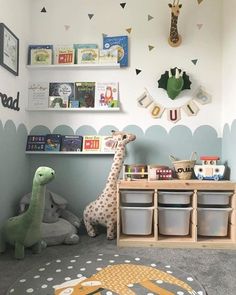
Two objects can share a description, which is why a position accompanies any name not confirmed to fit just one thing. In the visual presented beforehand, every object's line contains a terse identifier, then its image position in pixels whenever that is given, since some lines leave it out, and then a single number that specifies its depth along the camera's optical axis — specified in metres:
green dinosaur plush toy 1.73
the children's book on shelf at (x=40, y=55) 2.36
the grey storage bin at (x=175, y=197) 2.00
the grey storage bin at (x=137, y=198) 2.03
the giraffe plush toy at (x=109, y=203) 2.07
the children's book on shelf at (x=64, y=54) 2.36
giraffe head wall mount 2.23
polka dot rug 1.33
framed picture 1.89
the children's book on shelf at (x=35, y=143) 2.33
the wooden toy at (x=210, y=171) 2.11
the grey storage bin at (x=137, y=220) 2.02
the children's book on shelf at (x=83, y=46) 2.36
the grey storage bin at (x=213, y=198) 2.00
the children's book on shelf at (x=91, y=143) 2.32
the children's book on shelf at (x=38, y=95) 2.37
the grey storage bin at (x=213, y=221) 2.01
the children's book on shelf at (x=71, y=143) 2.33
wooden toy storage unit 1.96
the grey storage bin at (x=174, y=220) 2.01
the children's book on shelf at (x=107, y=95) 2.33
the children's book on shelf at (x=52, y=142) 2.33
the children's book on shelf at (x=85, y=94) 2.34
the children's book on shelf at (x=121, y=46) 2.34
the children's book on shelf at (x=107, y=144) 2.30
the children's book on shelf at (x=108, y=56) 2.32
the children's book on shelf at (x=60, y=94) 2.35
